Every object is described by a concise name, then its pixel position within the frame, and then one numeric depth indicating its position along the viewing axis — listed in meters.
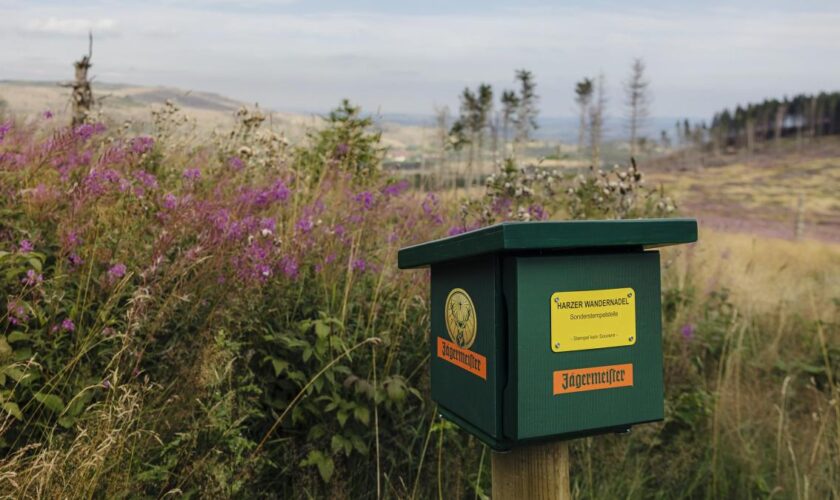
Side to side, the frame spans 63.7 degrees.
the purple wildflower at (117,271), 2.48
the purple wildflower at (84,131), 3.21
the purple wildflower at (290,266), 2.95
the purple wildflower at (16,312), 2.34
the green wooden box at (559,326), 1.52
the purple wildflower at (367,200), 3.67
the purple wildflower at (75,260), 2.61
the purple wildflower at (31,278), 2.37
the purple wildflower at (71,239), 2.60
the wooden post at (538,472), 1.64
